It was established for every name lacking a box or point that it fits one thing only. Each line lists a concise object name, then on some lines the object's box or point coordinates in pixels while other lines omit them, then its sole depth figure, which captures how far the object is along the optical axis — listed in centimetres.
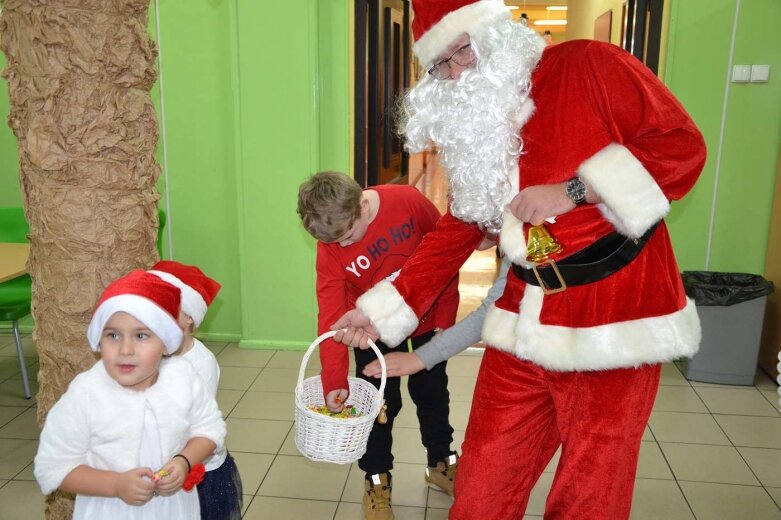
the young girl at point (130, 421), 149
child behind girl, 182
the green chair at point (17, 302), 360
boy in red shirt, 221
